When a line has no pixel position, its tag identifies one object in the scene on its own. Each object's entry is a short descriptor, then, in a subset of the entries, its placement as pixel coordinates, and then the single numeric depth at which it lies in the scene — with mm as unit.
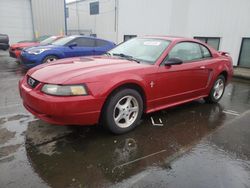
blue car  7796
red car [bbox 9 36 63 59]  10032
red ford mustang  2871
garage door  18250
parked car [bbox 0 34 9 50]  13292
